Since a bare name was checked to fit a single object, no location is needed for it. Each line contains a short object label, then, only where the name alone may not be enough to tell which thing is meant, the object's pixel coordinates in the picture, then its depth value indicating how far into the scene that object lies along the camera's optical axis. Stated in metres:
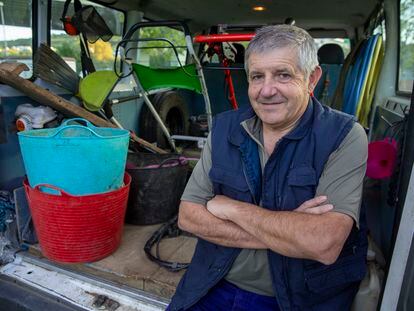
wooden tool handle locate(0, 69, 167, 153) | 2.04
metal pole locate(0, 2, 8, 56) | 2.21
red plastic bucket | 1.80
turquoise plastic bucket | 1.71
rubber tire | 3.78
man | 1.14
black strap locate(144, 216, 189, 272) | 1.87
